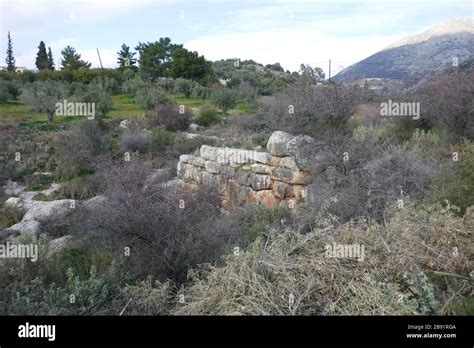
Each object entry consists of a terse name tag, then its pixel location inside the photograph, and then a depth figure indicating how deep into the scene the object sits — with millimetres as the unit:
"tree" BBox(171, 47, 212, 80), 29281
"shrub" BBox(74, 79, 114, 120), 18958
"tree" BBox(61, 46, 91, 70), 27922
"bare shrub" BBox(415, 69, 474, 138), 9227
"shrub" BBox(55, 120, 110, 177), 13883
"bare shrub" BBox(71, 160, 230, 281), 4770
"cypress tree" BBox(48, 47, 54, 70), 28491
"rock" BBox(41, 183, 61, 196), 12289
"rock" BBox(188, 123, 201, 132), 17688
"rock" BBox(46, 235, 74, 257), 5304
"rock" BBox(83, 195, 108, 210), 6116
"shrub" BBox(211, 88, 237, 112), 21375
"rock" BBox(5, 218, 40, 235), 9009
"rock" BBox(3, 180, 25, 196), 12570
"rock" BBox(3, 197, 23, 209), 11107
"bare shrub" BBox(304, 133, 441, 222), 6207
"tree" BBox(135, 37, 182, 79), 29984
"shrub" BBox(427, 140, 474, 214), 4953
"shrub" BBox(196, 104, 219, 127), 18500
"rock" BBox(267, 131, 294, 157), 9202
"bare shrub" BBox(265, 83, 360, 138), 9430
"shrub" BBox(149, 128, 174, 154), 14781
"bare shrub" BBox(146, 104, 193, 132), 17703
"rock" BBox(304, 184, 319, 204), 7816
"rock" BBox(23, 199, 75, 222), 9430
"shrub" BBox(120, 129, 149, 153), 14875
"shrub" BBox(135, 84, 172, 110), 20906
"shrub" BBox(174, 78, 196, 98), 25952
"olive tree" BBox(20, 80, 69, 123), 18422
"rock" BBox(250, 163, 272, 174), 9578
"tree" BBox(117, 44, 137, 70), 30125
